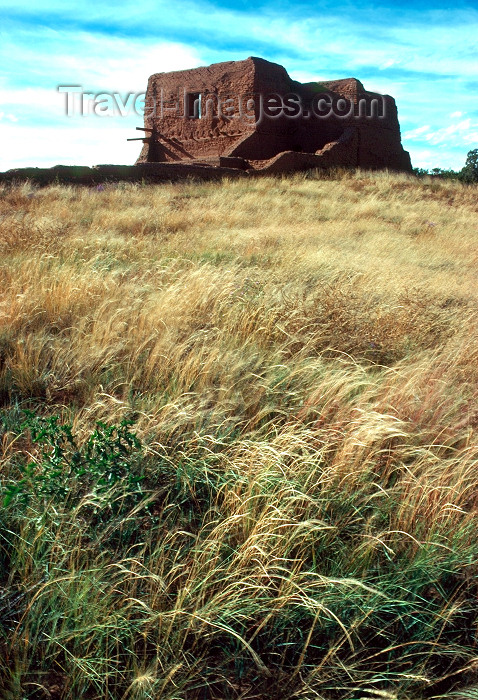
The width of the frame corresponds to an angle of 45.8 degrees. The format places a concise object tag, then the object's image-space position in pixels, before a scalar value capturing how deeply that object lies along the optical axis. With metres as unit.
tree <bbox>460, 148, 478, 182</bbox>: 33.51
